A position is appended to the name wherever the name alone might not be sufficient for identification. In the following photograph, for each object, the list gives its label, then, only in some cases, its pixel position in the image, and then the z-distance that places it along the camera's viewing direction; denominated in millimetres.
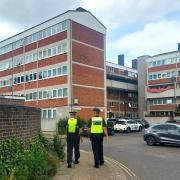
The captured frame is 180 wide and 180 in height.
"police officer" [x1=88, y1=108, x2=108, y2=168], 6766
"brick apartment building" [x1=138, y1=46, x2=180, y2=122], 37662
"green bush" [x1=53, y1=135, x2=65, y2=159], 7461
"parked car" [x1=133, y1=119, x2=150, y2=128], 29527
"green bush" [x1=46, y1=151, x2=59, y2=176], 5396
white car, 25526
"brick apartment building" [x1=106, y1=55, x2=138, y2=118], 38432
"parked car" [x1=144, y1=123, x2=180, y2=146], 12236
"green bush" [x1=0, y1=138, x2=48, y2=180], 4239
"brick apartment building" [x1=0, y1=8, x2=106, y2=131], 26229
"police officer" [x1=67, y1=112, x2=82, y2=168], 6732
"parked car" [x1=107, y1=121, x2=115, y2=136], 22035
